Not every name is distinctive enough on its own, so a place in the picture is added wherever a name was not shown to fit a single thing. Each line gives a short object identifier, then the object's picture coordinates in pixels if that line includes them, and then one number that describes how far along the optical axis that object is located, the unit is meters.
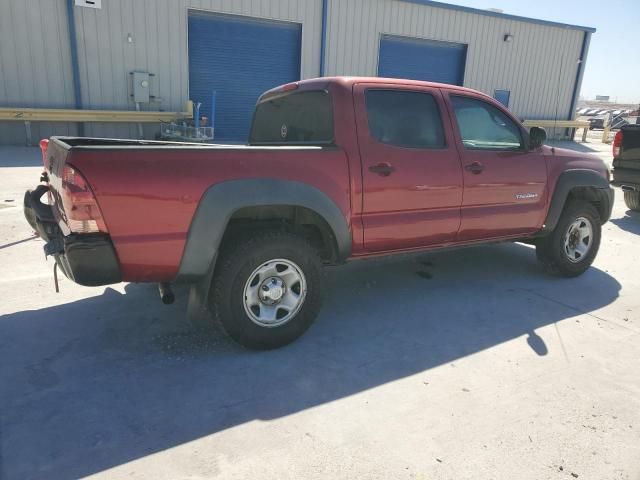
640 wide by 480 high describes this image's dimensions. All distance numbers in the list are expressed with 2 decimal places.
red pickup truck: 2.80
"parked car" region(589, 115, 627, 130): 28.95
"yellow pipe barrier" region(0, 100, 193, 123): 12.74
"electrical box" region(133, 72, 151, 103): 13.93
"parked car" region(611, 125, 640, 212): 8.09
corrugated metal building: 13.17
